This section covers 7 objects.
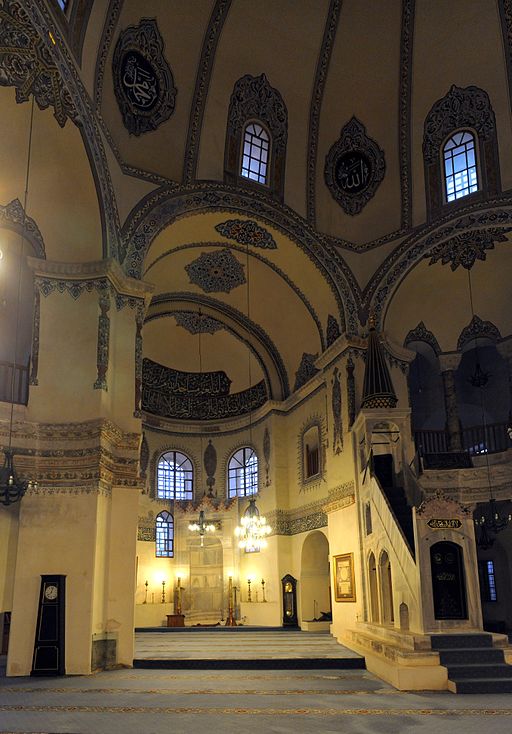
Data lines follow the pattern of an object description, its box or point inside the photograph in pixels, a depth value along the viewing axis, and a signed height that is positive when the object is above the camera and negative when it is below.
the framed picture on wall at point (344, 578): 13.83 -0.17
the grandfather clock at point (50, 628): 10.10 -0.83
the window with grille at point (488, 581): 17.03 -0.30
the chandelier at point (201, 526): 17.75 +1.15
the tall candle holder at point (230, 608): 18.50 -1.01
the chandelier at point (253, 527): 15.23 +0.95
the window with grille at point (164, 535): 20.02 +1.04
